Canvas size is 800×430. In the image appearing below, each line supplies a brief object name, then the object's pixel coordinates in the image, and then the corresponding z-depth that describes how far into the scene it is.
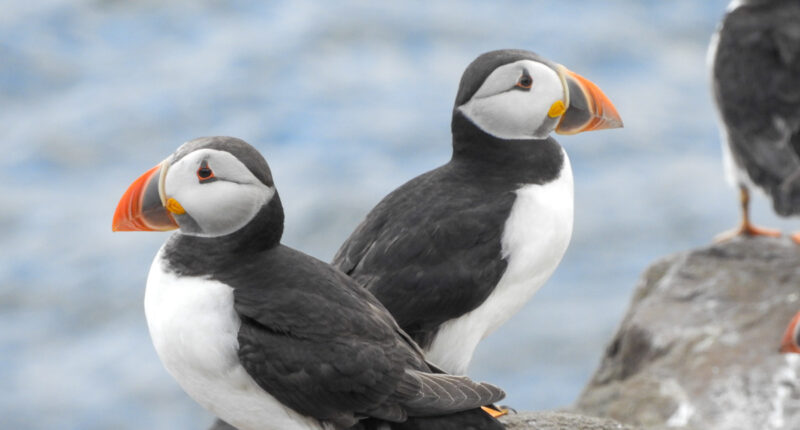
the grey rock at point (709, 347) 11.83
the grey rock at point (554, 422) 8.97
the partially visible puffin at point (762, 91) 14.35
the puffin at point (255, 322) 7.22
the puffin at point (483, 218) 8.85
